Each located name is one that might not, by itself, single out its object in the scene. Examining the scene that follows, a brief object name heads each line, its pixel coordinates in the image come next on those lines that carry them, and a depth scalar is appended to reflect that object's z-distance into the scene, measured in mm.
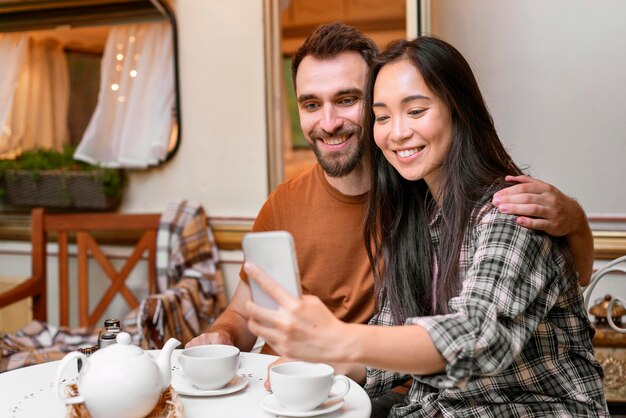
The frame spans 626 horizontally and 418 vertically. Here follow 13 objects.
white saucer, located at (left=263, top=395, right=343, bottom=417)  1434
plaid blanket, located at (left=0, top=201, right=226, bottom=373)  3166
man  2277
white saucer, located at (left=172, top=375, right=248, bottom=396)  1581
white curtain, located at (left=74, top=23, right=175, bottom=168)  3883
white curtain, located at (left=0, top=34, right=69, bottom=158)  4145
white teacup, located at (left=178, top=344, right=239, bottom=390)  1552
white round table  1496
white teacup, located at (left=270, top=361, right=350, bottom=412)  1399
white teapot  1348
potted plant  3924
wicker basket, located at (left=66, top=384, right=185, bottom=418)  1400
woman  1245
